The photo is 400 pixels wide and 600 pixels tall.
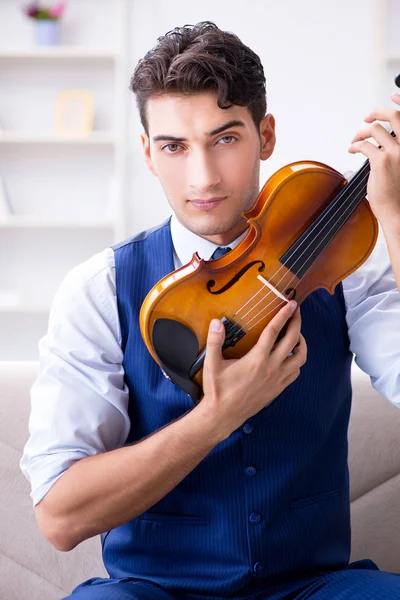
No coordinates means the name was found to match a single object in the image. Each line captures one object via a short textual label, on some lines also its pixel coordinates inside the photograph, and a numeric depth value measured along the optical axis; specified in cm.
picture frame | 452
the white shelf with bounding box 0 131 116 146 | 439
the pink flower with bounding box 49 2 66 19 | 444
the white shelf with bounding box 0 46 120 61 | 438
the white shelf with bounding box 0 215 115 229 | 445
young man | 128
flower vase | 447
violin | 119
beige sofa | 167
